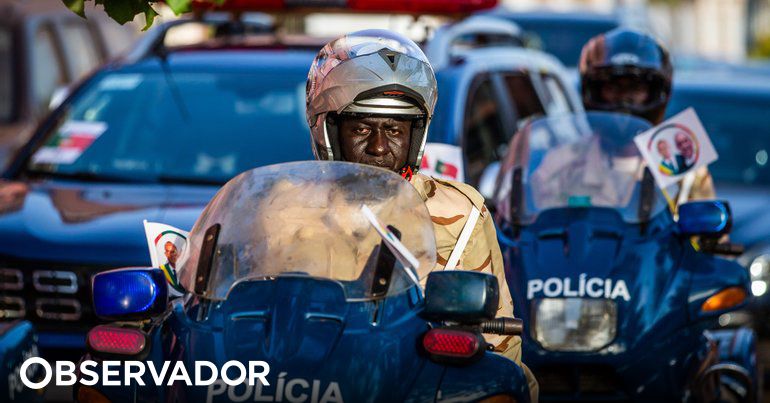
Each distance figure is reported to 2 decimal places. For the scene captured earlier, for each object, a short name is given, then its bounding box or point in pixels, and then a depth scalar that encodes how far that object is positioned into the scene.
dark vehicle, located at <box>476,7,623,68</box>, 26.72
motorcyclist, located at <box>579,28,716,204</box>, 11.60
